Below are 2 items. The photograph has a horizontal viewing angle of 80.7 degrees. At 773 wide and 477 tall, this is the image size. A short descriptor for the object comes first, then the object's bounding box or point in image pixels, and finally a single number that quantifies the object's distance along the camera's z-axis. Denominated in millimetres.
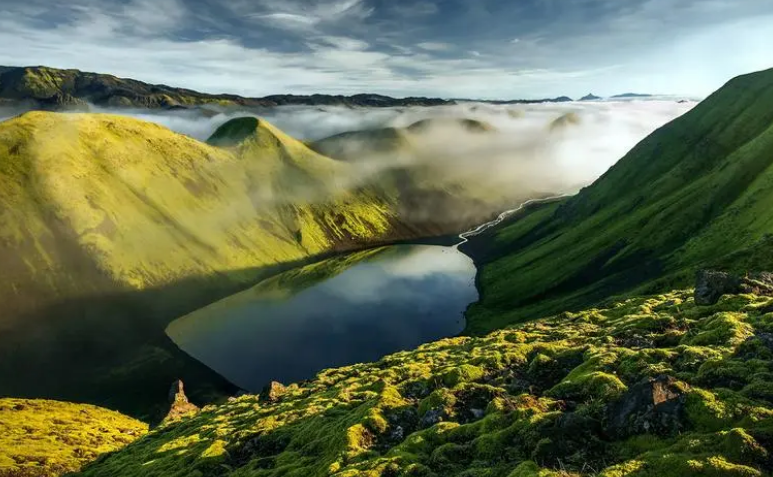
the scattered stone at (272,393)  80812
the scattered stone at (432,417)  42531
